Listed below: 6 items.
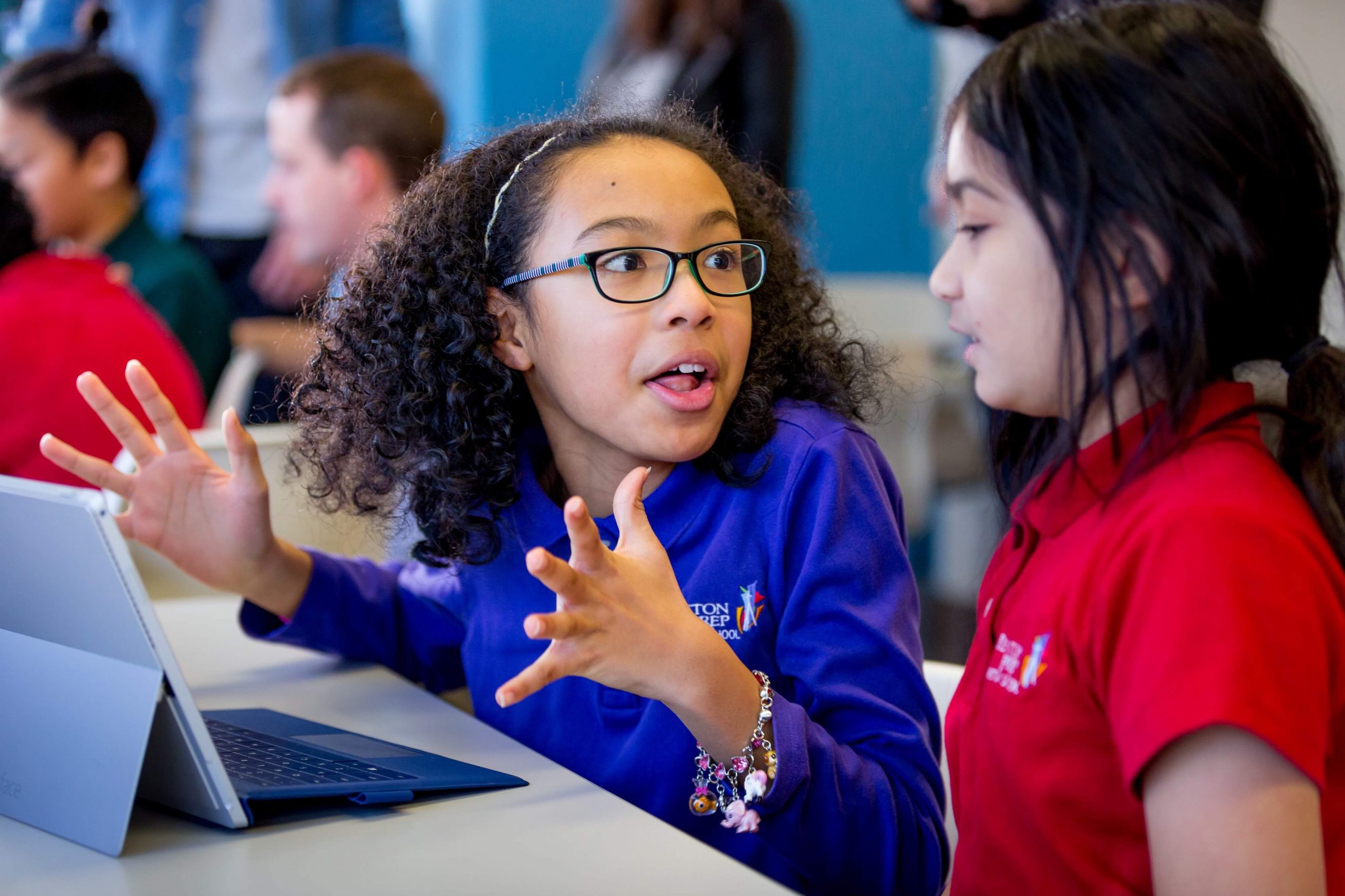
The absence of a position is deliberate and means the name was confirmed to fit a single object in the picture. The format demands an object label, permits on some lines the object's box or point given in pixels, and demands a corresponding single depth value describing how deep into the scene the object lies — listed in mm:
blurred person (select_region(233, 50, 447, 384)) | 2883
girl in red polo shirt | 668
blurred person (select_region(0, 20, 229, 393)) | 3041
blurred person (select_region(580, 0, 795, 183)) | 3348
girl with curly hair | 938
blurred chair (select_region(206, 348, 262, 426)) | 2988
